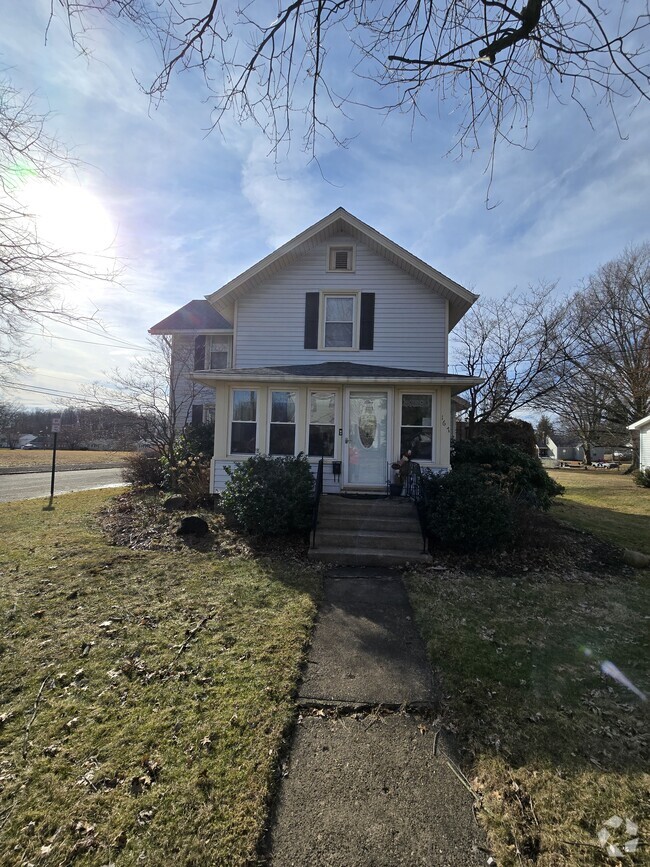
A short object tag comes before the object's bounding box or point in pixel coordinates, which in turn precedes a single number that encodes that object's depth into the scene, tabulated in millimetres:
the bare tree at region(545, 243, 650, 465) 24375
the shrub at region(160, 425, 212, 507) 9680
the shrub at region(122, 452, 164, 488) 12797
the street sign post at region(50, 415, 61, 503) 11762
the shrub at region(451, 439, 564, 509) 8992
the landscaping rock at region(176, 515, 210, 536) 7449
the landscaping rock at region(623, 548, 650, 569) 6625
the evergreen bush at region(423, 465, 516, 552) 6520
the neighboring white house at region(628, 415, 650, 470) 21016
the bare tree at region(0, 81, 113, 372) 4805
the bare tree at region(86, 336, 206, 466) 13209
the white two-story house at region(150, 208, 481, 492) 9062
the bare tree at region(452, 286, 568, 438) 14758
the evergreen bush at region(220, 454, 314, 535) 6977
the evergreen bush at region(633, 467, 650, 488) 18609
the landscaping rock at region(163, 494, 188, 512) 9266
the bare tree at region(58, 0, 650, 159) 2889
